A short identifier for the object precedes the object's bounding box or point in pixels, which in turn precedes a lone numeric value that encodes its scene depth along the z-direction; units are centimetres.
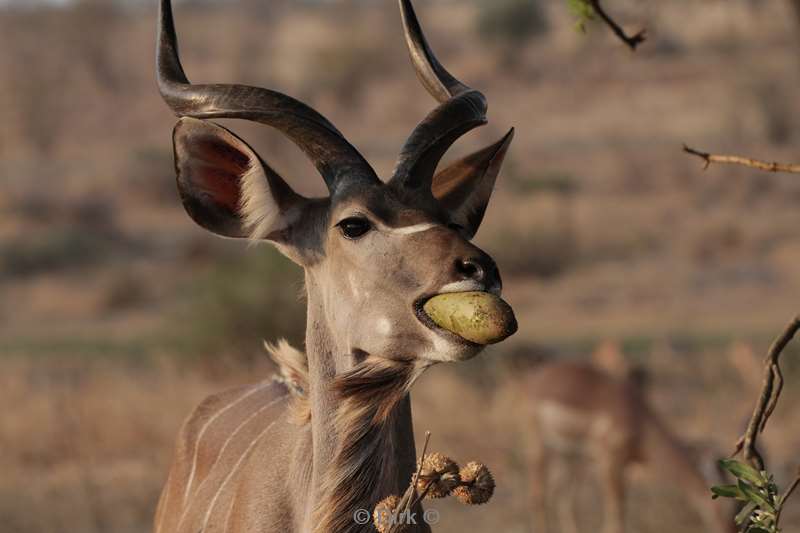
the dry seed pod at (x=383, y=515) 726
